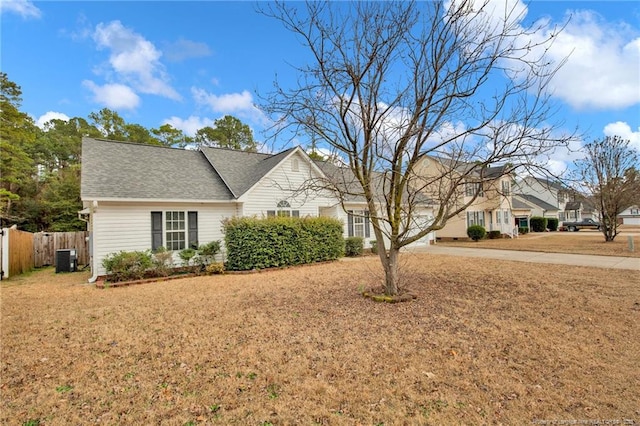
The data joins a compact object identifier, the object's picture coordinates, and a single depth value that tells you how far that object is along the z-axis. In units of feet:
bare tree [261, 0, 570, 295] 19.27
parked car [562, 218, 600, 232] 128.57
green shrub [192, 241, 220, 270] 40.04
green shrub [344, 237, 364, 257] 53.06
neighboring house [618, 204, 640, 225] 169.66
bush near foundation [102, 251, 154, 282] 33.58
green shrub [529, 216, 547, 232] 122.83
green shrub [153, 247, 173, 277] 36.63
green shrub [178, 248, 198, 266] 38.86
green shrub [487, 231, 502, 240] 88.43
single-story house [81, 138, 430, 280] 36.86
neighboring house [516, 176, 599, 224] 147.84
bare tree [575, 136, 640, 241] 63.46
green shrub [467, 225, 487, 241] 80.94
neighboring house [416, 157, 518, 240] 85.05
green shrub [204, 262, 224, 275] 38.19
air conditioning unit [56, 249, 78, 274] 43.37
